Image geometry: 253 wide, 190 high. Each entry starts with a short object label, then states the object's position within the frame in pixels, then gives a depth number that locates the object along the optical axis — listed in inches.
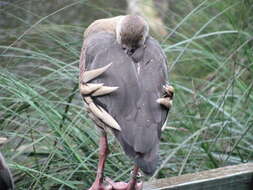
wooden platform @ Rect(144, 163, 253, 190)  209.8
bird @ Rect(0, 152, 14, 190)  181.3
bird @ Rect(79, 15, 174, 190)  196.1
